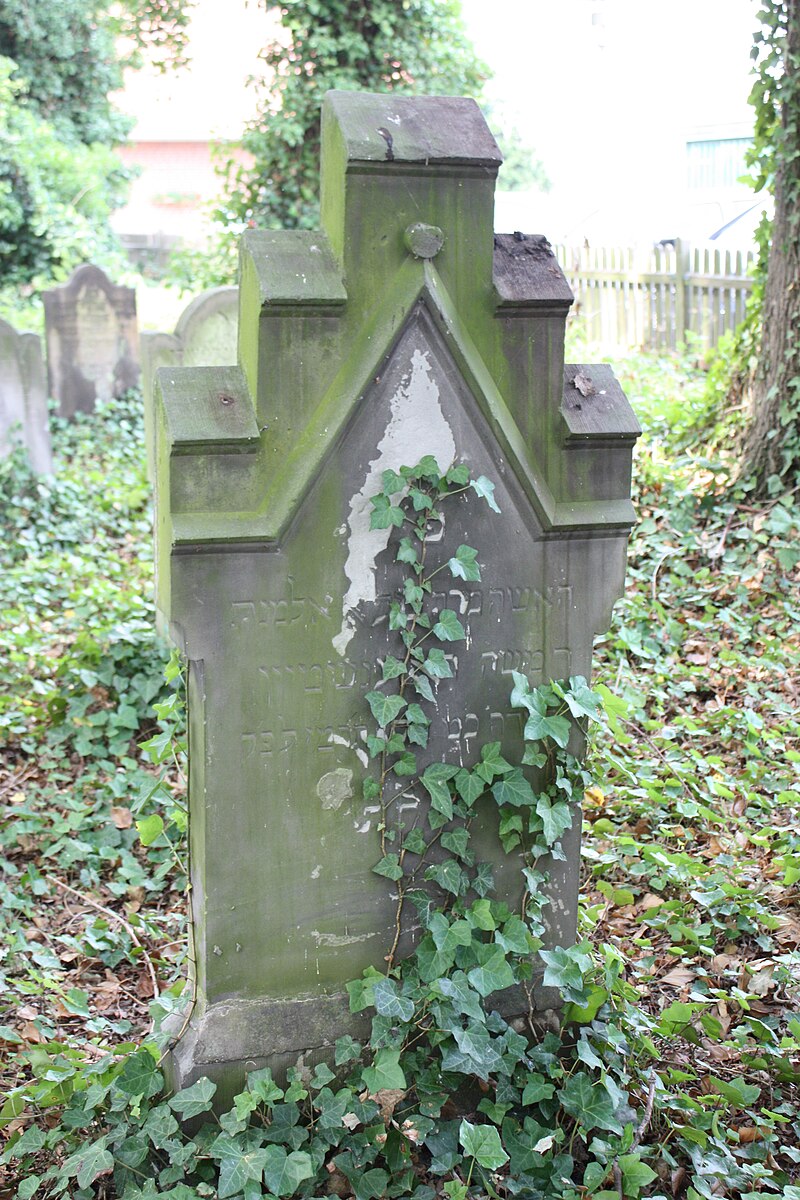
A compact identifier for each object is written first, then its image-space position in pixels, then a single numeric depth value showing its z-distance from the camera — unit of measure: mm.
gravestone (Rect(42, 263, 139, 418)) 10969
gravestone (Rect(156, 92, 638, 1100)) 2451
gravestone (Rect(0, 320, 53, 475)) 8805
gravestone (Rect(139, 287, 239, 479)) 7273
